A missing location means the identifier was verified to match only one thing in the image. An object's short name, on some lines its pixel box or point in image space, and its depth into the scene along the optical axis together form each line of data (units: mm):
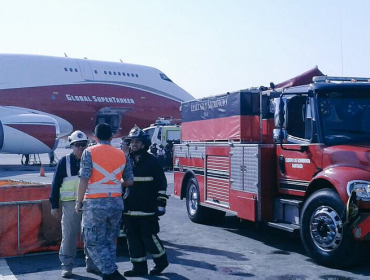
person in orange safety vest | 5938
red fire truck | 6703
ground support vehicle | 26719
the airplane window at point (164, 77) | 33434
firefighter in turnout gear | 6777
